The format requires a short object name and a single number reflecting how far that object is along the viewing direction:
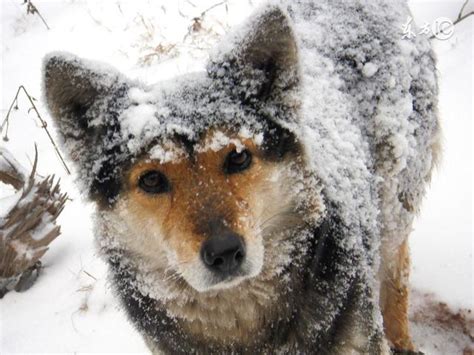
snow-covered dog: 1.95
